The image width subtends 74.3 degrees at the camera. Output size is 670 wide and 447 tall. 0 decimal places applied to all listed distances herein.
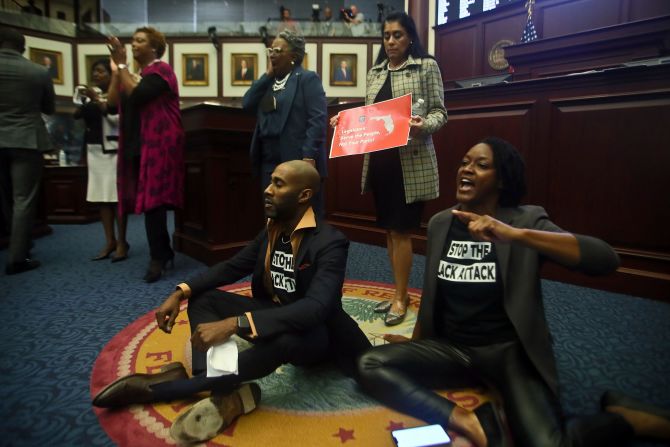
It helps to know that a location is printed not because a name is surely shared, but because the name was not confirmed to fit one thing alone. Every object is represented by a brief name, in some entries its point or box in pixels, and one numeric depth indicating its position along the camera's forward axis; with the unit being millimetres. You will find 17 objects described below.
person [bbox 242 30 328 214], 2443
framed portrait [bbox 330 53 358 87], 8484
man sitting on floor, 1320
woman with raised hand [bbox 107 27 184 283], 2840
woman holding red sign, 2133
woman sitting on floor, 1188
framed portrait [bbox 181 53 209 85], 8570
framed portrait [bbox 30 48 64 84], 7859
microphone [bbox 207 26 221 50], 8430
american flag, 5895
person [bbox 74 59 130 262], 3554
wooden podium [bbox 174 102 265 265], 3346
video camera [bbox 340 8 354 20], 8875
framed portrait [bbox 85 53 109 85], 8305
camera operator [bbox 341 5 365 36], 8508
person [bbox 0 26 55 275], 3062
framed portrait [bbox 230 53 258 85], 8555
